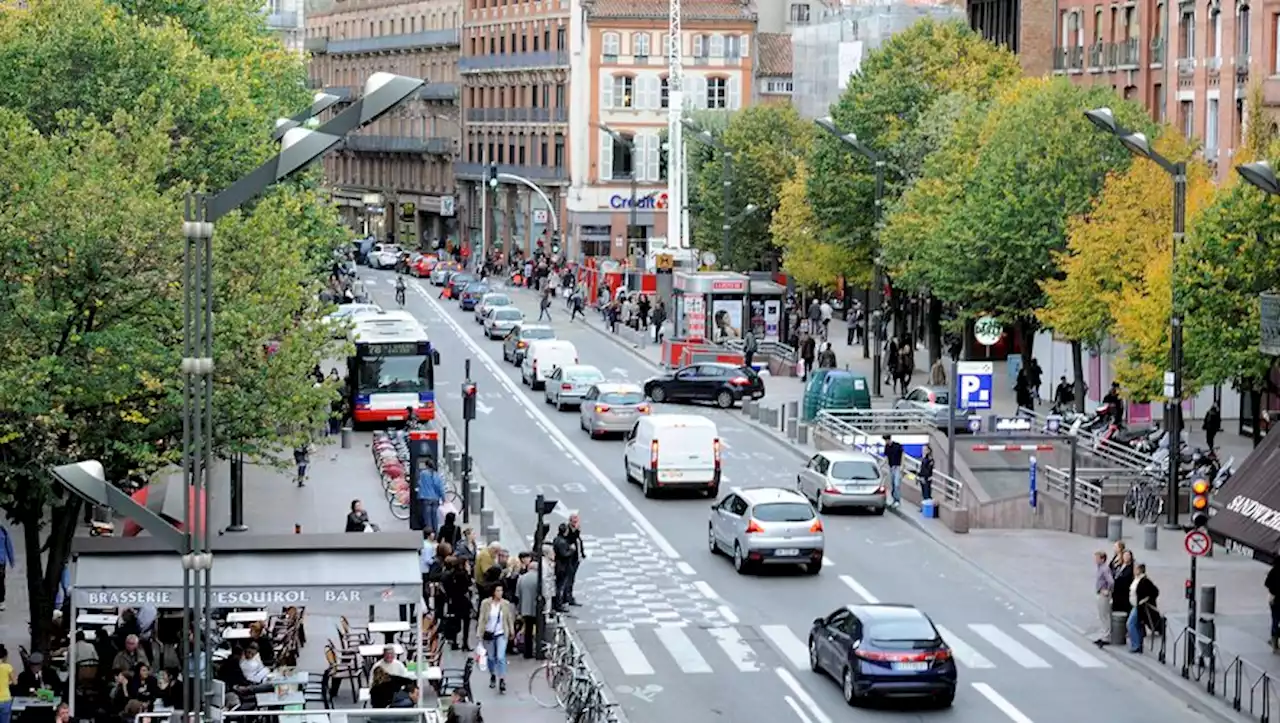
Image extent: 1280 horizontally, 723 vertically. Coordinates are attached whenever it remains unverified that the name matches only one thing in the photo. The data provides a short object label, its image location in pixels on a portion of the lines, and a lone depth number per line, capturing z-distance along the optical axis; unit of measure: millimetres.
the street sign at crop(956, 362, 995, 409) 55344
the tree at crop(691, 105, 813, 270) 105875
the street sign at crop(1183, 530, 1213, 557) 36656
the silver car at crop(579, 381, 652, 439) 63438
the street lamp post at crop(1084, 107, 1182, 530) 44094
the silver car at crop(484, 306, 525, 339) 92375
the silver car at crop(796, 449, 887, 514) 51656
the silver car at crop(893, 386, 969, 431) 61969
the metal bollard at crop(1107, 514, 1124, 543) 48781
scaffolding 105188
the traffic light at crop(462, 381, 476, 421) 49719
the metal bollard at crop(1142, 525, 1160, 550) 47406
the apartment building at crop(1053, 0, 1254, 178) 70000
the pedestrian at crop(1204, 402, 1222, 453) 58250
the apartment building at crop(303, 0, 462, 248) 157000
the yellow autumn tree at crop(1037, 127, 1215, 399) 62094
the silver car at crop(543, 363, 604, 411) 69562
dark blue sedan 34156
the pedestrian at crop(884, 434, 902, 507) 53219
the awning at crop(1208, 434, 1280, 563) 36125
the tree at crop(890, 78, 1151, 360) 68250
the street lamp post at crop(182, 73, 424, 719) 20703
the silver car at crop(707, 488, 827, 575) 44719
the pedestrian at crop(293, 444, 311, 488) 53872
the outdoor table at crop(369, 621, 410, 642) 33219
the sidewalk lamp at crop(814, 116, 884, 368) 70562
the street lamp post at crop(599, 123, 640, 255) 116625
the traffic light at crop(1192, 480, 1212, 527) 39500
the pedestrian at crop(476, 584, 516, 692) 35344
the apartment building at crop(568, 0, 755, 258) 133875
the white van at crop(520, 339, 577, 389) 75000
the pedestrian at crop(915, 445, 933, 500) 51875
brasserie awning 30609
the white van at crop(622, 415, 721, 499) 53156
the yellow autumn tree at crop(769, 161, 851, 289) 88625
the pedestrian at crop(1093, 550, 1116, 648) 39344
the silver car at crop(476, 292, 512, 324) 98288
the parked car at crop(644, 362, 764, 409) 71375
